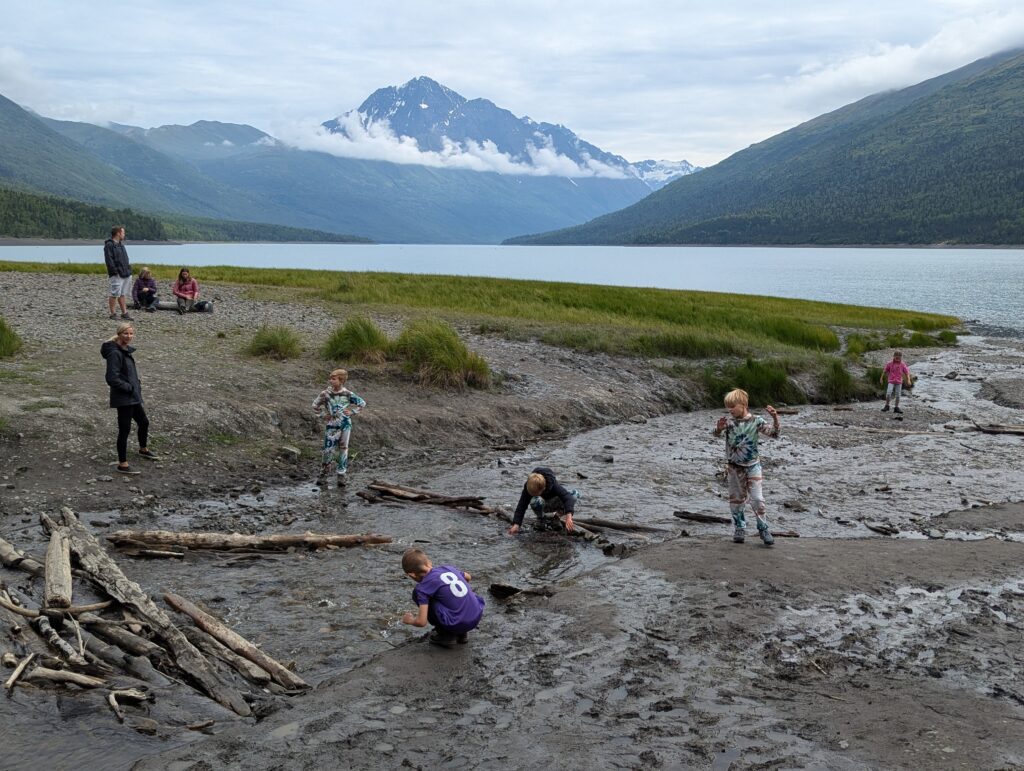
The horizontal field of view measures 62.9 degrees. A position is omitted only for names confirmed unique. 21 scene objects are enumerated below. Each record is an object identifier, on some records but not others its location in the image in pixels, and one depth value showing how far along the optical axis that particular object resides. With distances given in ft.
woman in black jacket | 41.98
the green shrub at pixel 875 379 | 92.43
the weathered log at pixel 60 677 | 21.15
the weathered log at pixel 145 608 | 21.89
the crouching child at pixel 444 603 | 25.32
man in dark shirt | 76.34
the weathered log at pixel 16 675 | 20.85
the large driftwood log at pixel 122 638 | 23.31
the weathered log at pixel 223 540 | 33.35
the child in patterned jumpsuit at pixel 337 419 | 45.83
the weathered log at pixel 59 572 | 24.64
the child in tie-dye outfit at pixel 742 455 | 37.50
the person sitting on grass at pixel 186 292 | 93.86
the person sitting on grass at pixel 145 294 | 92.94
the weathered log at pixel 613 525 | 39.83
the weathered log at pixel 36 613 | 24.18
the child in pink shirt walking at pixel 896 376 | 76.79
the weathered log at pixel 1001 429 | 67.41
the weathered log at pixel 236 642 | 22.89
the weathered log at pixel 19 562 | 29.40
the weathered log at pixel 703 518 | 42.09
